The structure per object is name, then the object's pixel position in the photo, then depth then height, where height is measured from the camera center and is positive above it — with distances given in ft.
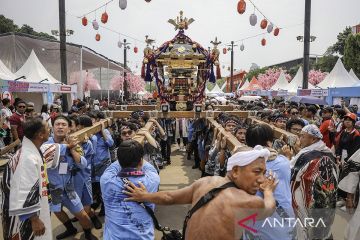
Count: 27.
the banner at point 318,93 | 39.63 +0.54
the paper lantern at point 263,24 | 34.94 +7.92
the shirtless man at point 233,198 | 5.44 -1.79
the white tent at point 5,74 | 32.01 +2.28
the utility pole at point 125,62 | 82.80 +8.72
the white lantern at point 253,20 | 32.11 +7.67
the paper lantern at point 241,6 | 27.85 +7.87
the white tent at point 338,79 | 48.03 +2.78
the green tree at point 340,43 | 125.70 +21.56
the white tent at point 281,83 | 72.43 +3.19
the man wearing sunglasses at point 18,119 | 24.41 -1.76
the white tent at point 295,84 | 63.63 +2.64
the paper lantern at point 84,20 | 37.15 +8.75
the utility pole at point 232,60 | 100.03 +11.45
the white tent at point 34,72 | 39.52 +3.00
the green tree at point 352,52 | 81.56 +11.62
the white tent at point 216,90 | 104.37 +2.35
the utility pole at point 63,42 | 34.83 +5.97
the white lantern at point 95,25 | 38.07 +8.41
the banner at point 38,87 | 33.52 +0.95
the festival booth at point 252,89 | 88.17 +2.32
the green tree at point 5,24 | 95.55 +21.41
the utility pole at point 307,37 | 34.73 +6.61
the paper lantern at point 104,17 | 33.42 +8.22
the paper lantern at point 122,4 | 29.37 +8.39
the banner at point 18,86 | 30.42 +0.94
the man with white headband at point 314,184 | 9.48 -2.58
